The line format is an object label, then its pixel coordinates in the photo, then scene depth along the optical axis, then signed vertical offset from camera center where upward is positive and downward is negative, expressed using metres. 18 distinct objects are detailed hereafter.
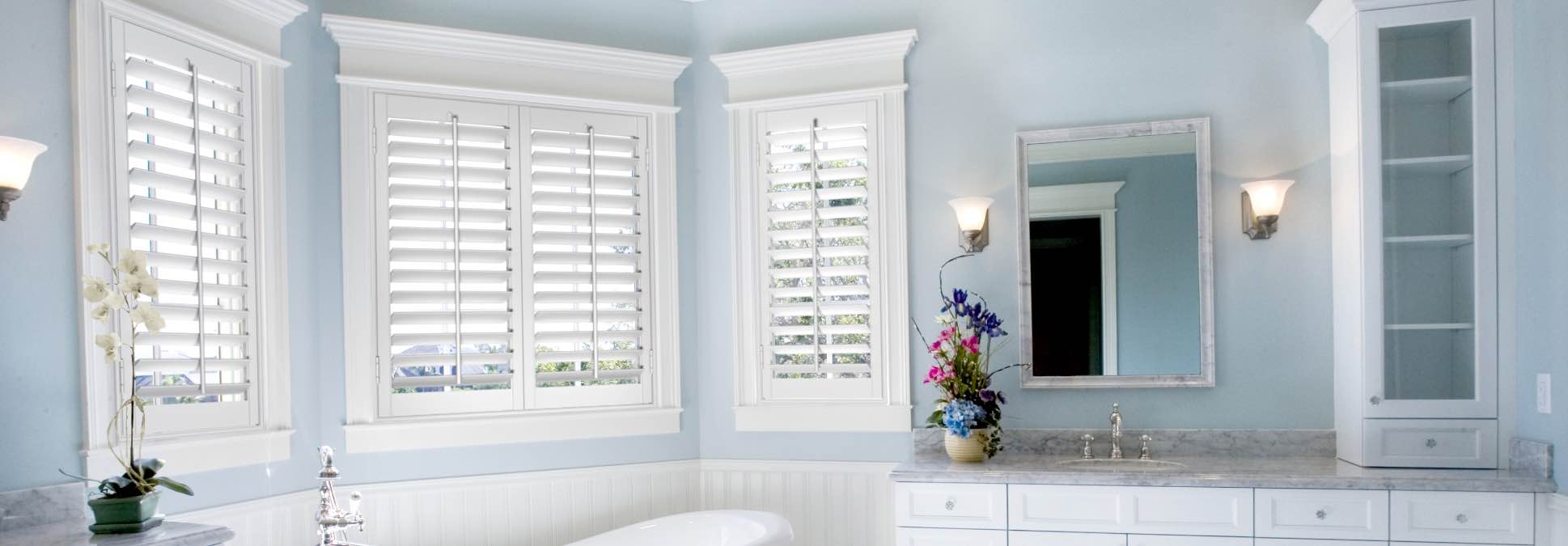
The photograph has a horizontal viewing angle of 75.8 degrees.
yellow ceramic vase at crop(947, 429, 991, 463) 3.77 -0.69
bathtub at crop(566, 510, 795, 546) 3.88 -1.03
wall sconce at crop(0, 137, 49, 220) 2.46 +0.28
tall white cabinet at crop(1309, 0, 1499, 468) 3.41 +0.10
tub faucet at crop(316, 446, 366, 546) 2.98 -0.72
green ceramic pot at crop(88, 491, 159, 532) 2.53 -0.60
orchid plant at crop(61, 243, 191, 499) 2.53 -0.10
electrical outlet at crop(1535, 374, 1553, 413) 3.18 -0.43
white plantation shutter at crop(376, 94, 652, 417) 3.93 +0.05
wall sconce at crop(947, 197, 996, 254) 4.04 +0.19
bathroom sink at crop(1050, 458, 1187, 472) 3.64 -0.75
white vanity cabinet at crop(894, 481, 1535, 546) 3.20 -0.85
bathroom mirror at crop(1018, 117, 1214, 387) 3.89 +0.02
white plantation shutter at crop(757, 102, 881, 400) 4.27 +0.05
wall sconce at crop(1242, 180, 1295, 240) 3.74 +0.20
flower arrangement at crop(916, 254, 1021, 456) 3.78 -0.43
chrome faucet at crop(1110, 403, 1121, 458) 3.82 -0.64
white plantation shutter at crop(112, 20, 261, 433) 3.07 +0.19
